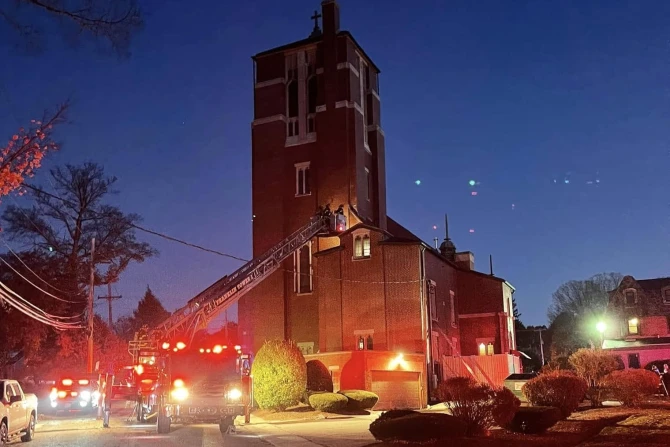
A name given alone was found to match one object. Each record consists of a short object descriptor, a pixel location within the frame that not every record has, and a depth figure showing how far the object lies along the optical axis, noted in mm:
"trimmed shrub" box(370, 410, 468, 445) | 15570
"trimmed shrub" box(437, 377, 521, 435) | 16531
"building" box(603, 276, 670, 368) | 65688
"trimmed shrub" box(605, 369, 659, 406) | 24141
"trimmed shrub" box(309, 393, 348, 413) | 31406
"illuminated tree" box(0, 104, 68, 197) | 15211
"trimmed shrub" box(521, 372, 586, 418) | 20875
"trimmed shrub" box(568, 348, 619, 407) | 28344
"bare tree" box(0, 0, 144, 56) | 10539
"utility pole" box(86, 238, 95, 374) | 36688
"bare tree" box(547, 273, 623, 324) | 88312
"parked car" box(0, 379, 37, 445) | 17969
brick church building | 41031
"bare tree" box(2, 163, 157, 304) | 46312
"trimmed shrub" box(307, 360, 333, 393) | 37438
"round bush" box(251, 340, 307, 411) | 31531
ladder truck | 21812
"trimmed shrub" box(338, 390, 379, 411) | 33000
